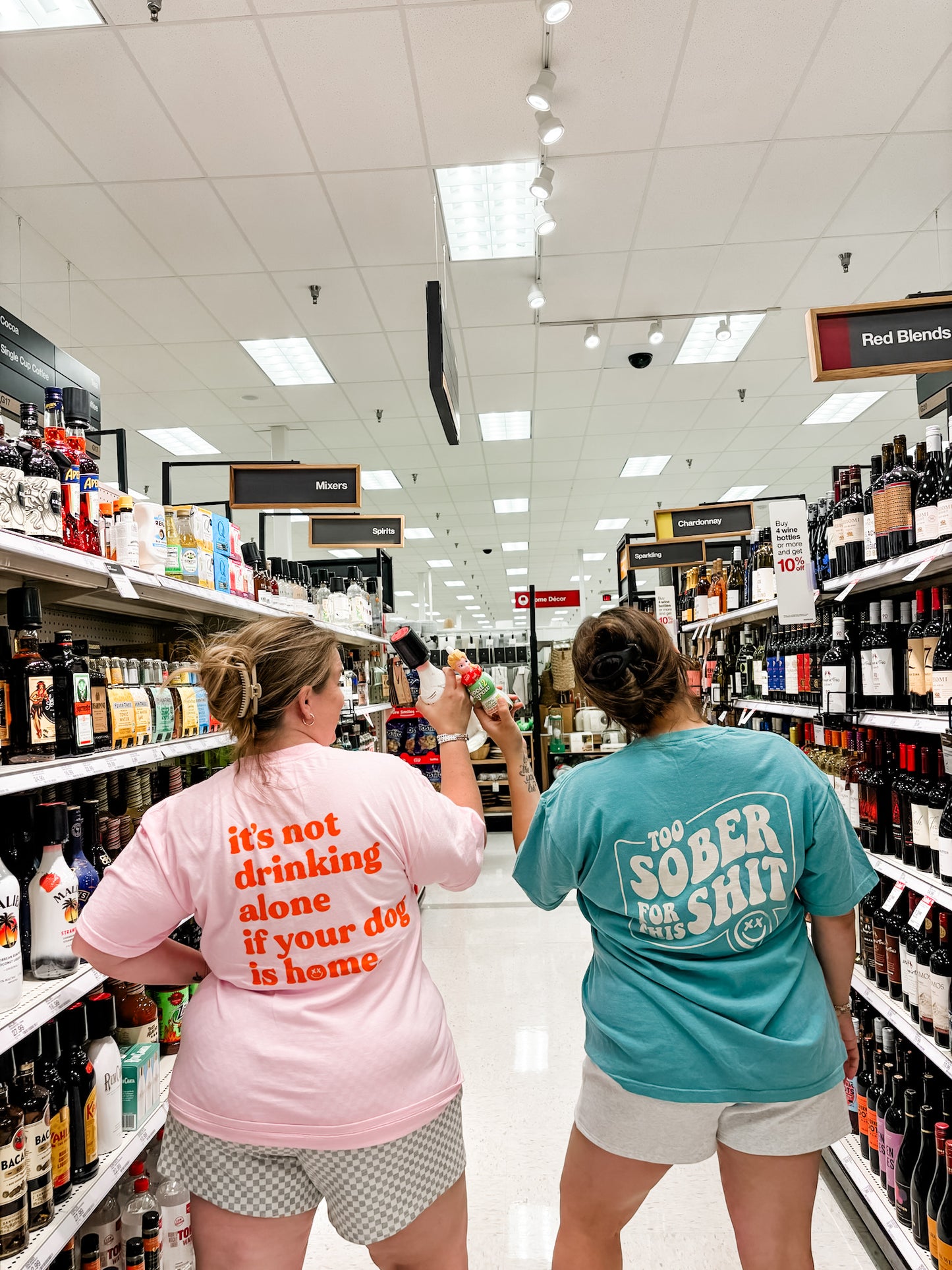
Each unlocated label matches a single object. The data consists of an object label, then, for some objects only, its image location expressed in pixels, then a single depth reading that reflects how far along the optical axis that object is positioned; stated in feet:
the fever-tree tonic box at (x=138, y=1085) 6.68
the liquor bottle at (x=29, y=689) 5.72
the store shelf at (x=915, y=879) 6.76
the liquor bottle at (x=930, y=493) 7.48
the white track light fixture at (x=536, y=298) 18.89
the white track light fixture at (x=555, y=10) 10.69
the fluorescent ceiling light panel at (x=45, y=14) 11.77
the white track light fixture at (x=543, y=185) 14.20
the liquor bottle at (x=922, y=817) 7.46
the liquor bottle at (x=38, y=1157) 5.24
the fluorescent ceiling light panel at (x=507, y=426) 29.45
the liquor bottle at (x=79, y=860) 6.30
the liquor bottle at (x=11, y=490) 5.43
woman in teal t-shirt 4.90
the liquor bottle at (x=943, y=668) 7.04
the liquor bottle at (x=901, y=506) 8.09
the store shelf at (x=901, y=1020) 6.68
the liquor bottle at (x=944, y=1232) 6.64
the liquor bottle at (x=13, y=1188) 4.91
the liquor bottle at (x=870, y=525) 8.75
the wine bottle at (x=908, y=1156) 7.43
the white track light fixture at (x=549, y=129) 12.82
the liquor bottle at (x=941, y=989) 6.95
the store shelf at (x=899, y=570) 7.13
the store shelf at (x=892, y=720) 6.97
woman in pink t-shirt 4.43
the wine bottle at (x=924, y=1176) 7.07
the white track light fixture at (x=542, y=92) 12.35
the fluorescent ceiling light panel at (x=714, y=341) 22.78
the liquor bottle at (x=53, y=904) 5.76
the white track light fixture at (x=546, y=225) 15.52
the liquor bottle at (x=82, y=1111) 5.84
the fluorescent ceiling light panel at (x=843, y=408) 28.66
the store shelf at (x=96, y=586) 5.64
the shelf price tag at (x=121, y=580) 6.59
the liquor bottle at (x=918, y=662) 7.82
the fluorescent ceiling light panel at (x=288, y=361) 23.17
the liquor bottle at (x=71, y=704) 6.09
